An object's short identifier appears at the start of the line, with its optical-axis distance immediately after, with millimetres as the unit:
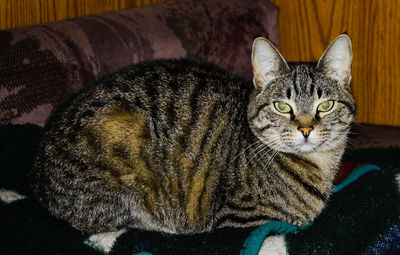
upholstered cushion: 836
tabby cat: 780
